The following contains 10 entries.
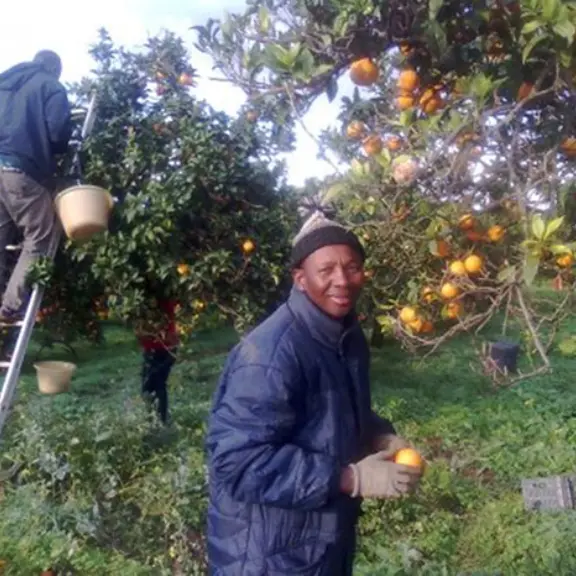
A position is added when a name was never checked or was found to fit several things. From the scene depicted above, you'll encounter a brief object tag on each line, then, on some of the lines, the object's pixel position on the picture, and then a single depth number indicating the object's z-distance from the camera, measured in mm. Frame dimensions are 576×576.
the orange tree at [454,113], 2146
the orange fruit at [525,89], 2227
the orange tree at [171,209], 5242
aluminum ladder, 4531
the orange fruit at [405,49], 2330
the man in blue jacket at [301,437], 2082
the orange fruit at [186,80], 5801
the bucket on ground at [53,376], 5785
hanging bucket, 4535
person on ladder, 4812
